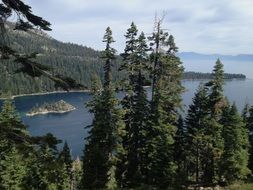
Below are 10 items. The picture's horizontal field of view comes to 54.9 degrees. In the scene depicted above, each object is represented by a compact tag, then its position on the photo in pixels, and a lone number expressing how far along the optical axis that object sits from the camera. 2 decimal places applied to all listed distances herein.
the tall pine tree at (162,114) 23.03
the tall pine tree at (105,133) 22.03
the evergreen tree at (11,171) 23.29
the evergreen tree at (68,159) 34.76
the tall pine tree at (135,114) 22.79
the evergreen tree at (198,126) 25.93
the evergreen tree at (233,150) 26.76
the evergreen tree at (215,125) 24.83
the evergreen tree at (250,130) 32.14
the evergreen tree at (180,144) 28.37
